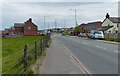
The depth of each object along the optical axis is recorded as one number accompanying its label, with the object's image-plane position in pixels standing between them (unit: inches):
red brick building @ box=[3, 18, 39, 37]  3521.2
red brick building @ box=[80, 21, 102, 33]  4370.1
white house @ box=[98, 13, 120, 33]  2810.0
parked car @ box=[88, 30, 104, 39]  1629.3
